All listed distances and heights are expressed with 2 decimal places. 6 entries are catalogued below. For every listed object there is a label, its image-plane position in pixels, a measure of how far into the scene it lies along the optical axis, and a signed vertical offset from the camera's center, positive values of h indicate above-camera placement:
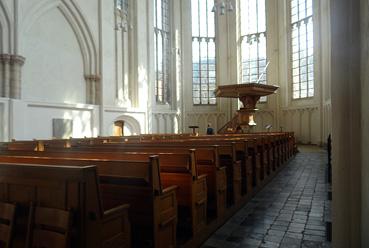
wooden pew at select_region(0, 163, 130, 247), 1.88 -0.46
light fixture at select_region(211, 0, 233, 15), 11.74 +4.99
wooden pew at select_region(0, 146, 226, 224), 3.78 -0.54
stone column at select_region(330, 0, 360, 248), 2.04 +0.01
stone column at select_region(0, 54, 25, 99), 9.55 +1.76
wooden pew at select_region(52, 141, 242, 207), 4.26 -0.42
